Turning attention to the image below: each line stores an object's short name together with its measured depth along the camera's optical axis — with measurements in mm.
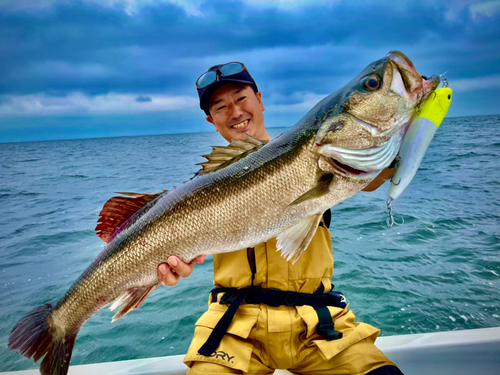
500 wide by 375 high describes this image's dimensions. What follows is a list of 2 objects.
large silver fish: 586
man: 687
